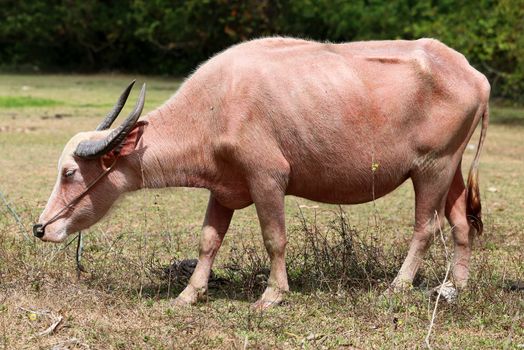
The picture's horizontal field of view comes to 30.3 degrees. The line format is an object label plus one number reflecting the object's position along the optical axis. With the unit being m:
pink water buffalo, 6.04
